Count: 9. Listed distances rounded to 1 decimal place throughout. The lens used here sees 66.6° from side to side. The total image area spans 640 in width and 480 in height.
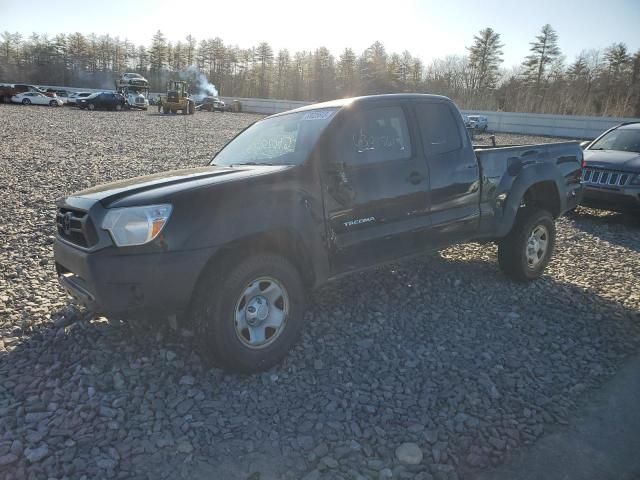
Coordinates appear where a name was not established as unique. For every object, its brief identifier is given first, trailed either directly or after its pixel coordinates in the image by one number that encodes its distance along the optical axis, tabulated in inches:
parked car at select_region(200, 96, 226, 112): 1752.0
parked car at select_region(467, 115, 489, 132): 1220.5
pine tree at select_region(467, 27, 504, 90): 2475.4
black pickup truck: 120.8
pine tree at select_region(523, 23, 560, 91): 2409.0
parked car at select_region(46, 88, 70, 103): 1954.0
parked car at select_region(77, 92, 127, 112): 1408.7
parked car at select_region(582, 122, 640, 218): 315.3
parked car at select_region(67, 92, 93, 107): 1465.6
